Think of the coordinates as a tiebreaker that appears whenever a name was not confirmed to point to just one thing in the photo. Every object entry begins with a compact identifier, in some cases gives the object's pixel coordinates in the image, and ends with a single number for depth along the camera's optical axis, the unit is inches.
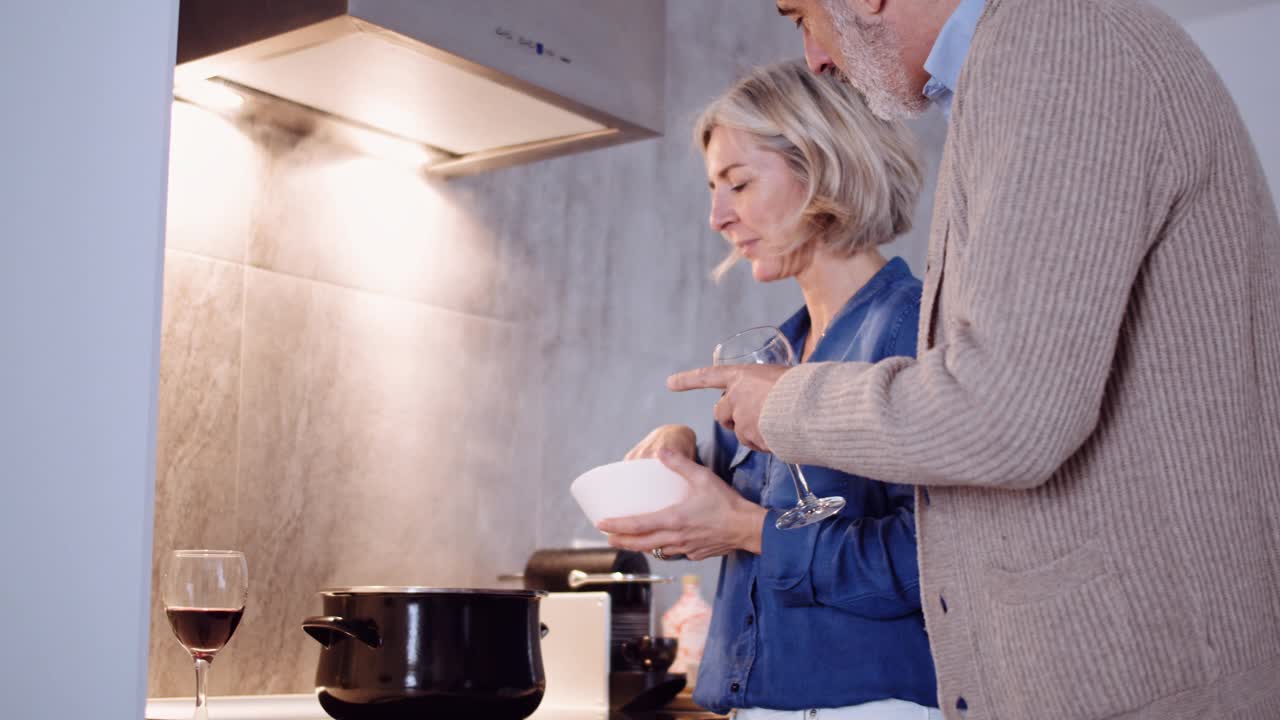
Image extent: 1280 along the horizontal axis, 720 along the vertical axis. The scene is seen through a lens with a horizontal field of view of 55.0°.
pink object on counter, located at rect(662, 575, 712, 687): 86.1
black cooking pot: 52.7
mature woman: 51.8
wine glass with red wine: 49.7
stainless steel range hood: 58.5
